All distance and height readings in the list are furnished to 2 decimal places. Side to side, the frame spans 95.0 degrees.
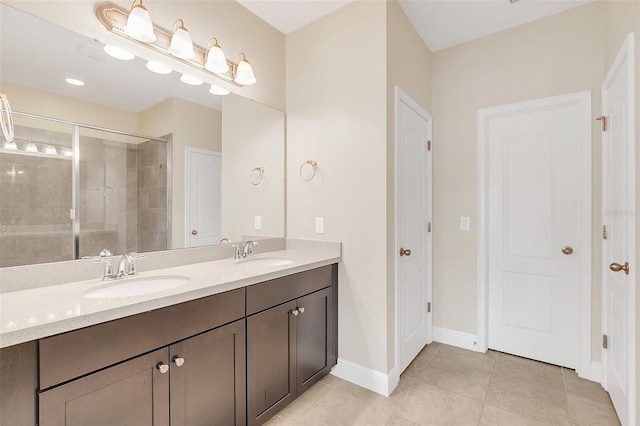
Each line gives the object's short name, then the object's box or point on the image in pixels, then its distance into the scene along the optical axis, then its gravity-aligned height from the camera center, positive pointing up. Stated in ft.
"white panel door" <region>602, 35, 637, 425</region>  4.95 -0.44
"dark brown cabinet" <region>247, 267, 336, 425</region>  5.14 -2.67
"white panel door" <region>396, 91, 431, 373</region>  7.22 -0.47
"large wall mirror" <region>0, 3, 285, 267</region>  4.12 +1.00
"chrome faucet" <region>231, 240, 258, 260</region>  6.86 -0.88
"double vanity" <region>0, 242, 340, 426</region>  2.99 -1.78
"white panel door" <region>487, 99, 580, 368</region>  7.45 -0.56
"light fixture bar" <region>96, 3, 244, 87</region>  4.81 +3.19
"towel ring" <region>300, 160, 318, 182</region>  7.59 +1.21
